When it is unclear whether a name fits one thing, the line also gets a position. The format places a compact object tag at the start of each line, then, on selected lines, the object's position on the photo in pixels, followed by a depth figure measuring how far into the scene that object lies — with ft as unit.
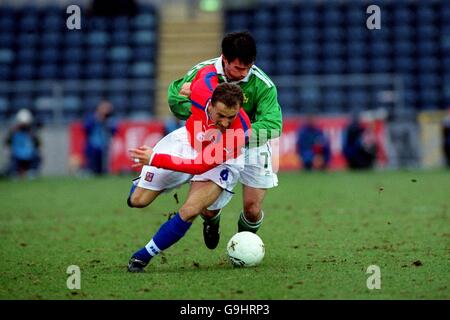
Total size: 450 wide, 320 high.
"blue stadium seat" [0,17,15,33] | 96.12
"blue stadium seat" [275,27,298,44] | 94.44
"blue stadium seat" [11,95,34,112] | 87.15
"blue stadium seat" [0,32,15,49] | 95.28
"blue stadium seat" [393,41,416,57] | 93.04
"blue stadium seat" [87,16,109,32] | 93.22
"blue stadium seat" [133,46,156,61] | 93.30
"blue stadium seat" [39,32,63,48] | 94.79
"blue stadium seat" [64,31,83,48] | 94.27
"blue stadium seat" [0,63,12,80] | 93.19
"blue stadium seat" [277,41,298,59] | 93.30
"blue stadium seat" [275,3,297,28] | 95.50
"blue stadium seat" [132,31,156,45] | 94.32
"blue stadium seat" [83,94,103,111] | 88.02
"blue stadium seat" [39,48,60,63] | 93.86
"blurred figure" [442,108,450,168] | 80.18
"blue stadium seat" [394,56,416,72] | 92.43
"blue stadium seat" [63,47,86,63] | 93.25
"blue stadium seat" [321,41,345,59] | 93.09
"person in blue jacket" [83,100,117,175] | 78.12
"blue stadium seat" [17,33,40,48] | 95.20
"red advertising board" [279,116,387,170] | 83.20
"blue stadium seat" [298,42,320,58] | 93.38
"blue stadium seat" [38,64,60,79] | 93.50
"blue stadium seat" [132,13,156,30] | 94.94
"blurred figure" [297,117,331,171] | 80.53
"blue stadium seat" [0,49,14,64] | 94.17
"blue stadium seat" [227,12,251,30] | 94.38
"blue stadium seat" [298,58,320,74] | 92.84
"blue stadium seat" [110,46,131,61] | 93.25
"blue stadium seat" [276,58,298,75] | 92.38
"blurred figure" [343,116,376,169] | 79.87
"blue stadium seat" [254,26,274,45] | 94.32
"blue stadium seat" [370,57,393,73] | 92.27
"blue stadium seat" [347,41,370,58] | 92.84
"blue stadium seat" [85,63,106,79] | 92.43
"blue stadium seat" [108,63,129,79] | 92.12
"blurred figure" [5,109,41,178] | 77.51
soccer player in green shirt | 24.91
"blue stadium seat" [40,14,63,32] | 95.50
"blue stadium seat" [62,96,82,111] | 87.86
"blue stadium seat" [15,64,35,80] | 93.06
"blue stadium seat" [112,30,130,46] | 94.12
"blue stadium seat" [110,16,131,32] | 95.05
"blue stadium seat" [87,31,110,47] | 93.97
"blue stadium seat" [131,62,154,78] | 92.27
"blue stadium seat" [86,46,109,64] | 93.20
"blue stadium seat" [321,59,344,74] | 92.79
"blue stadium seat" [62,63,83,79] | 92.79
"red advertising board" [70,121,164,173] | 82.23
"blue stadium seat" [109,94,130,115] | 87.97
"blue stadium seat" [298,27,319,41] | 94.58
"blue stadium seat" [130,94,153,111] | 88.02
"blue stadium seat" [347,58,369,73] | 92.63
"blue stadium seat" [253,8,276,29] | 95.35
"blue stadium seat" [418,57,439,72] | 92.58
